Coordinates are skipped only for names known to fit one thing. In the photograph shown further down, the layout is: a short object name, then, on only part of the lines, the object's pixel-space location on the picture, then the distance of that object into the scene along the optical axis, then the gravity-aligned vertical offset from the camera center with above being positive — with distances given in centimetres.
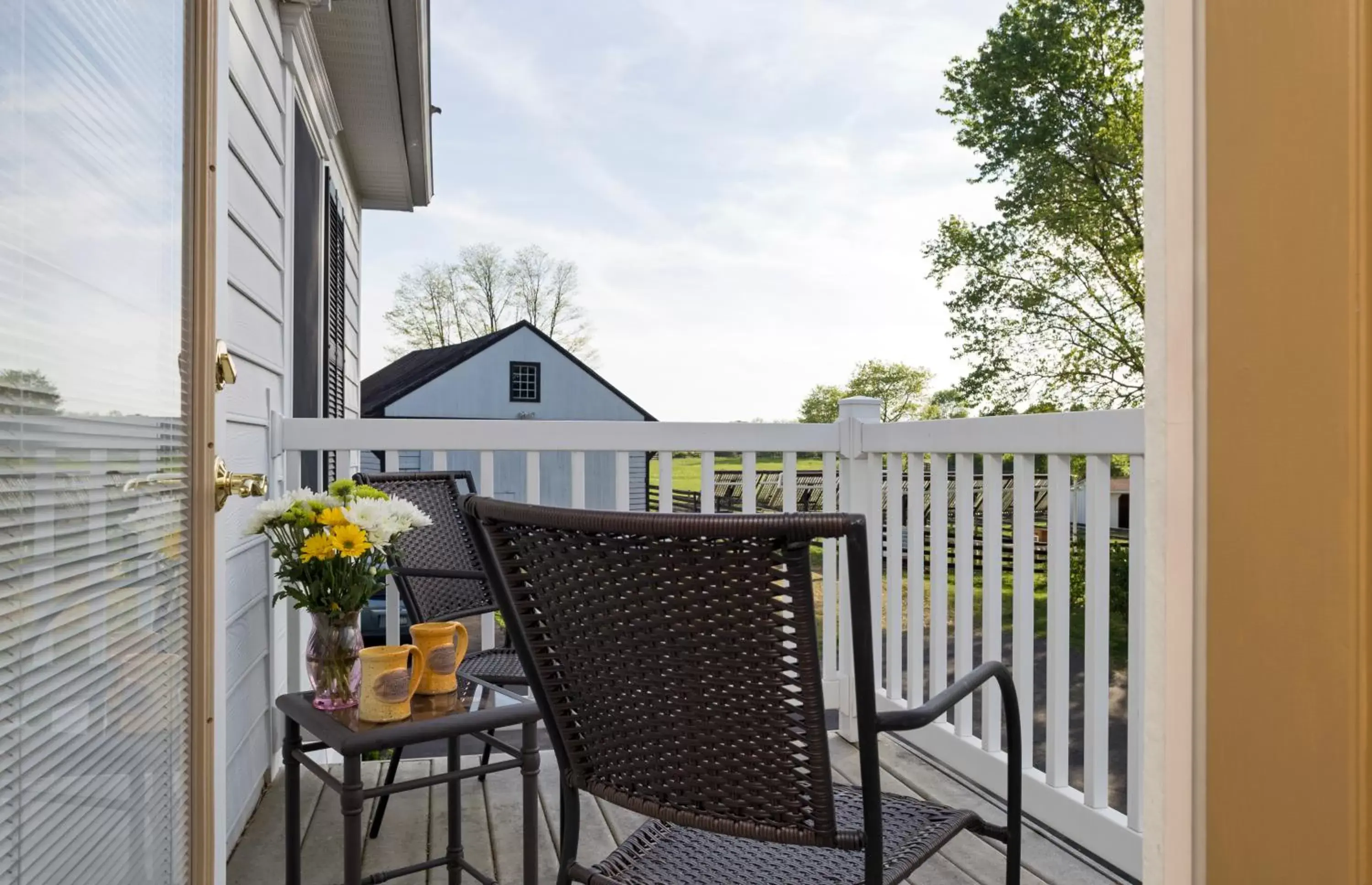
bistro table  160 -52
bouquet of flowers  177 -23
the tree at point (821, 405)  2131 +99
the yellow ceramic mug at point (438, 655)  182 -41
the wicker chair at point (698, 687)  114 -32
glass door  85 +0
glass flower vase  180 -42
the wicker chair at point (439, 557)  269 -34
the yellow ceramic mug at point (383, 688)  169 -44
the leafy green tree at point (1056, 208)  1414 +379
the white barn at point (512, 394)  1703 +100
